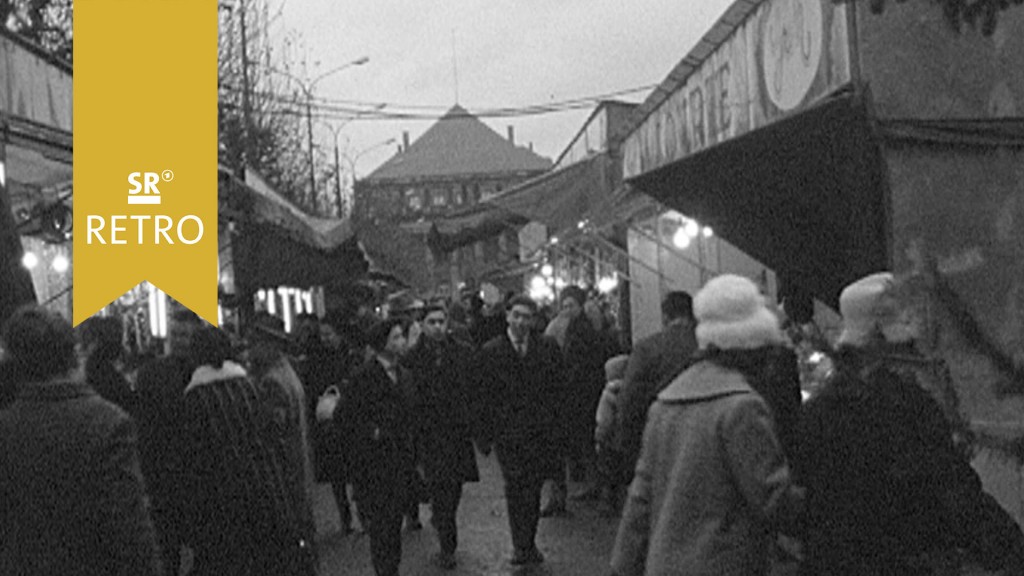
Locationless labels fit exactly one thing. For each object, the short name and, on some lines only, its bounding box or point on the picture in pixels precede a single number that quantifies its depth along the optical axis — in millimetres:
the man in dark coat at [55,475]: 4949
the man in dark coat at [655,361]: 9039
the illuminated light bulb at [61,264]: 20844
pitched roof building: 143750
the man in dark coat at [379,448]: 9297
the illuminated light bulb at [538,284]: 46594
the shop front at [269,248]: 15330
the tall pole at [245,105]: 29938
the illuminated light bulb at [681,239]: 19250
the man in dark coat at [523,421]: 10688
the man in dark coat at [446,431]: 10578
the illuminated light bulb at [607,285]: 33578
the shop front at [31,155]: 5410
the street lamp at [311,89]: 41625
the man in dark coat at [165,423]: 9242
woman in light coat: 4914
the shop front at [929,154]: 7254
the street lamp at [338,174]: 55012
